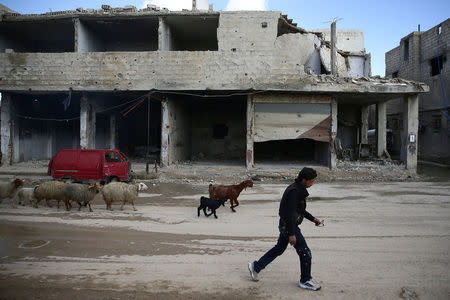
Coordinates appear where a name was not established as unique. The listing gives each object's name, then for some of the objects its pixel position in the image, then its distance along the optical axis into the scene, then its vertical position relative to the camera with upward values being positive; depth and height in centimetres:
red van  992 -78
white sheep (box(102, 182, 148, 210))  714 -129
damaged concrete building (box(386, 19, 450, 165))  1903 +445
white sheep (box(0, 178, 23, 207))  729 -119
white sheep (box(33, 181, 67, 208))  721 -125
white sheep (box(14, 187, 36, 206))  742 -140
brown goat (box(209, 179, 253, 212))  729 -124
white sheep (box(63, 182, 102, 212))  705 -125
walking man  329 -93
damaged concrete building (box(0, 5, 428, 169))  1315 +338
